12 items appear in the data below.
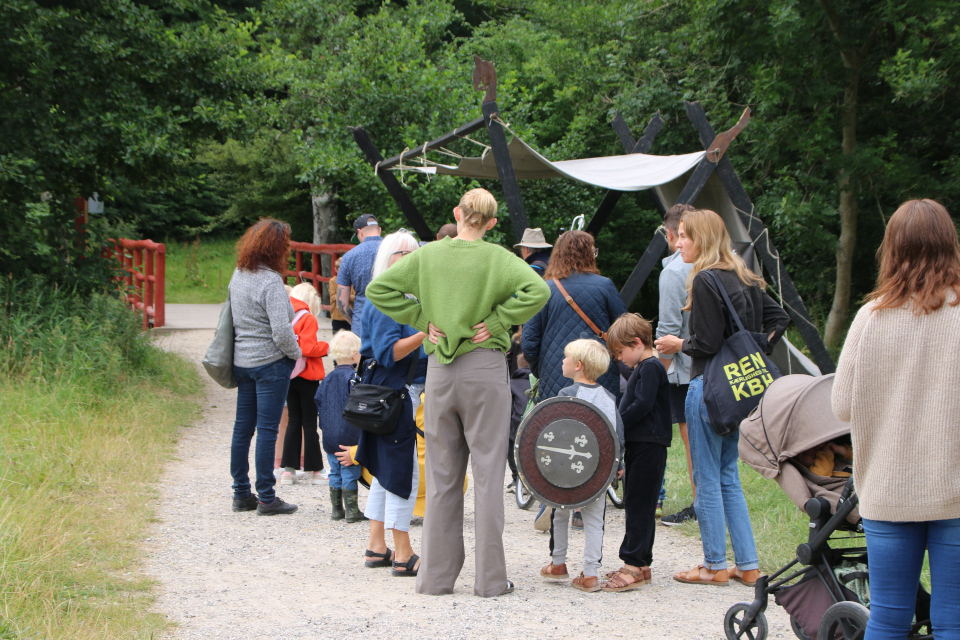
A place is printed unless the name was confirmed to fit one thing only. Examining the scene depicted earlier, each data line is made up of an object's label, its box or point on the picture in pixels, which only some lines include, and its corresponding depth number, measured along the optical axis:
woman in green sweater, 7.74
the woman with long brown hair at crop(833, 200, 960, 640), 4.86
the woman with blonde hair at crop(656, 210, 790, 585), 8.02
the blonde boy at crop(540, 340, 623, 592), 8.25
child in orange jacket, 12.15
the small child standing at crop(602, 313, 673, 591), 8.34
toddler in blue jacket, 10.82
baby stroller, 6.05
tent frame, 13.21
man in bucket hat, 12.66
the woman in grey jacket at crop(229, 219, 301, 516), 10.81
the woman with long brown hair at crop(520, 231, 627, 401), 9.82
